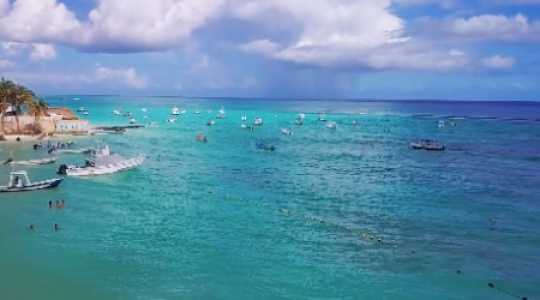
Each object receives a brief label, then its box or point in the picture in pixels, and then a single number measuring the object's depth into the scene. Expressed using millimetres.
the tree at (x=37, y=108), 102625
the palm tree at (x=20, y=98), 101875
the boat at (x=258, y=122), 169662
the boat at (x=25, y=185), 54125
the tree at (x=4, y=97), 100375
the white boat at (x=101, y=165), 65438
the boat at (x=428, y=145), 100500
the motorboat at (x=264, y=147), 98012
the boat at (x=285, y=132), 135838
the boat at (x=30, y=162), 71562
